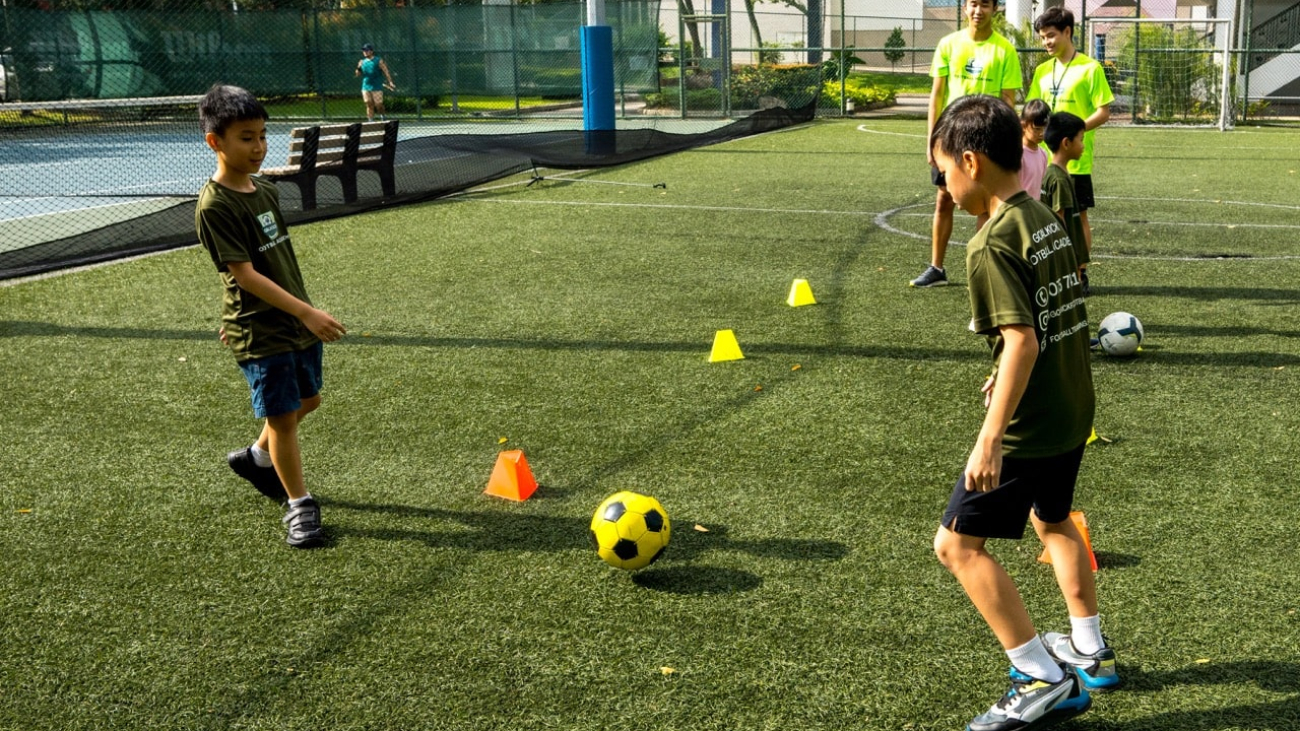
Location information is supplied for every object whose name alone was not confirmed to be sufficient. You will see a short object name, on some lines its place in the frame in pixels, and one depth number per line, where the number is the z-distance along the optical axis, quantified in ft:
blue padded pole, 61.77
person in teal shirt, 85.61
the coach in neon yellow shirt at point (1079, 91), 25.48
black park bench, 41.11
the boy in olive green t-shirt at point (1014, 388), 9.41
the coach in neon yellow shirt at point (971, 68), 26.37
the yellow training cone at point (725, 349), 21.94
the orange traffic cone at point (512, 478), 15.64
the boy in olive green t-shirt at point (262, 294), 13.66
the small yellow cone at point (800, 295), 26.17
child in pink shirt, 21.25
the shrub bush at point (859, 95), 90.53
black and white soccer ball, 21.35
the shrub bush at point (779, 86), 88.69
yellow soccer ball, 13.19
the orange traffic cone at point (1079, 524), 13.00
